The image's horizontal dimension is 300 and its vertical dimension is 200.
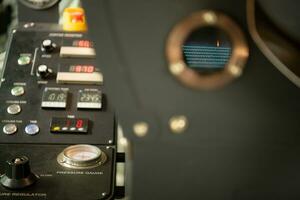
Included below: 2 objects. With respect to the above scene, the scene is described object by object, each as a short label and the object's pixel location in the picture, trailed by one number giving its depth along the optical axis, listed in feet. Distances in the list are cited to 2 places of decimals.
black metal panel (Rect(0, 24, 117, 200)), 2.75
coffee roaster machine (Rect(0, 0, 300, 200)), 1.84
